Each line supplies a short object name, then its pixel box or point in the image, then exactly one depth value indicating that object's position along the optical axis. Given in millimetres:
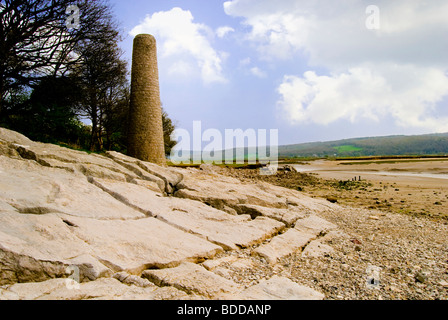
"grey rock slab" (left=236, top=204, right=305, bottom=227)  8039
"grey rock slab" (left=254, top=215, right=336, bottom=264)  5488
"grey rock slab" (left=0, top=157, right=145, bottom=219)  5176
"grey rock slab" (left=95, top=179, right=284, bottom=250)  6009
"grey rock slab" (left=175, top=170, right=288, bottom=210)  8820
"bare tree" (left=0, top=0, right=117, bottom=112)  15266
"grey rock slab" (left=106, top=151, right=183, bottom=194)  9844
